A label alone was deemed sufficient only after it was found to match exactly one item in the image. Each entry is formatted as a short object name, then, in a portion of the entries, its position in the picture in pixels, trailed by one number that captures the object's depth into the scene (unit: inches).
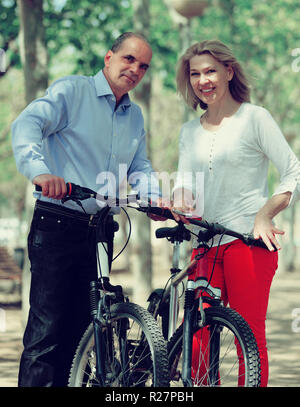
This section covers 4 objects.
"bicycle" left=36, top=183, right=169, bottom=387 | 298.5
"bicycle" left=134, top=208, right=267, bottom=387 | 281.9
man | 333.4
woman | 334.3
